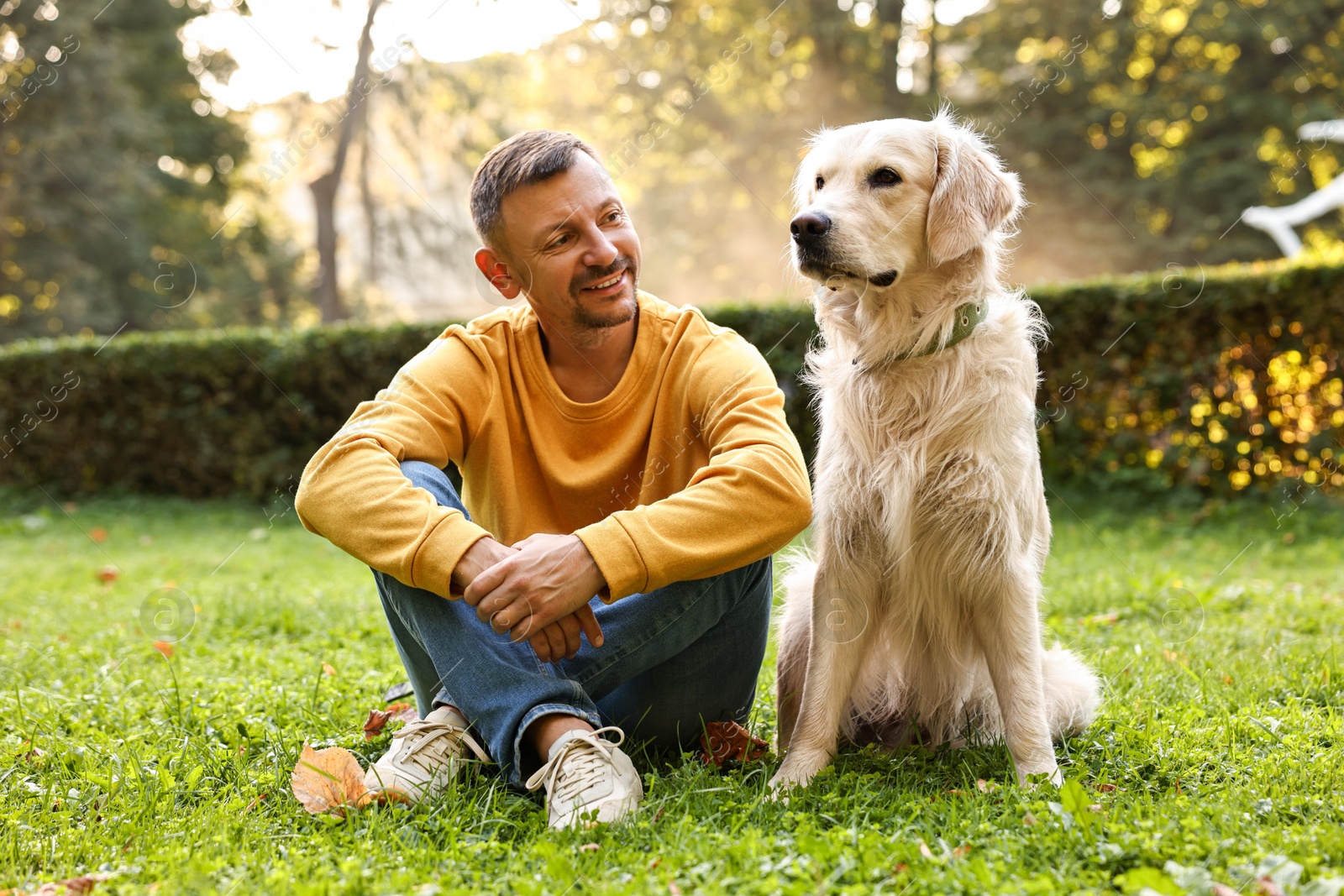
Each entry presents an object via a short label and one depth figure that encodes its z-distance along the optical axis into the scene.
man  2.15
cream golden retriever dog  2.34
